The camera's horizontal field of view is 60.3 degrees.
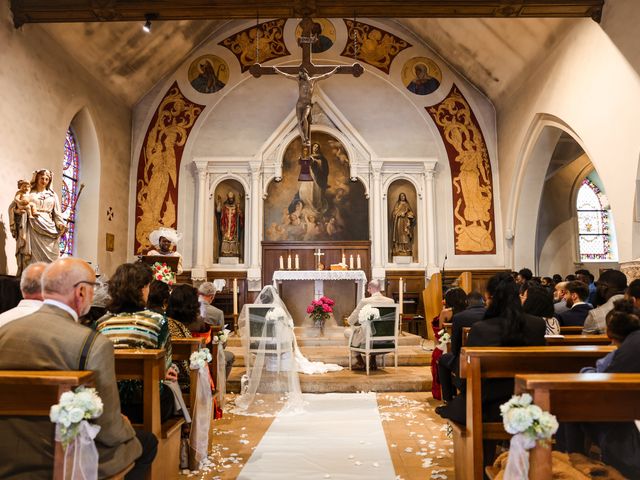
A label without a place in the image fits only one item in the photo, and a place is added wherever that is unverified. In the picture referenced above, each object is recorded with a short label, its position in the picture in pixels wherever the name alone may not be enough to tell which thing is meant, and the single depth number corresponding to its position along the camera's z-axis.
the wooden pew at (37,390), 2.04
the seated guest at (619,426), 2.66
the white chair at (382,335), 7.49
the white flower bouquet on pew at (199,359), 3.90
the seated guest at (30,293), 2.67
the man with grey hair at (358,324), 7.69
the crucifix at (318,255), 11.95
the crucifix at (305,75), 9.36
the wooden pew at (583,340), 4.12
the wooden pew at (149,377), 2.95
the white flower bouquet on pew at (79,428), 1.99
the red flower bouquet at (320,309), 8.97
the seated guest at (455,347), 4.39
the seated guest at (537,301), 4.31
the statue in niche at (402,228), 12.60
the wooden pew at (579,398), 2.12
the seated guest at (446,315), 5.73
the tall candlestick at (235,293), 10.70
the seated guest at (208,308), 5.88
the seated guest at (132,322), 3.21
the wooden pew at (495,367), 2.99
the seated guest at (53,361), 2.14
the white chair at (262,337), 6.48
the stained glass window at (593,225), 13.76
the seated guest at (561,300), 6.05
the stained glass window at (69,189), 10.24
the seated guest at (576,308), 5.44
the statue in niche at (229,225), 12.54
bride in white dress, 6.07
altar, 12.47
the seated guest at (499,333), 3.28
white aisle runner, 3.85
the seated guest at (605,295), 4.78
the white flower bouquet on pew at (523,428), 2.04
